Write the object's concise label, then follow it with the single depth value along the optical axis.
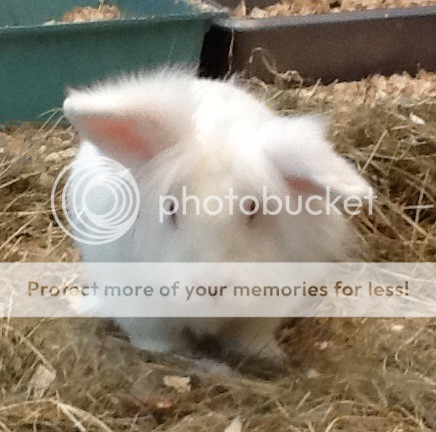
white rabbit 1.16
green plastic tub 2.15
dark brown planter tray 2.40
